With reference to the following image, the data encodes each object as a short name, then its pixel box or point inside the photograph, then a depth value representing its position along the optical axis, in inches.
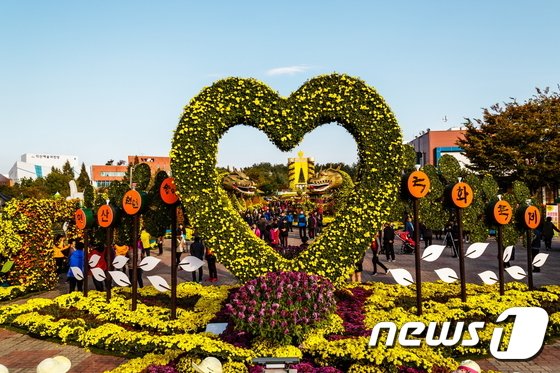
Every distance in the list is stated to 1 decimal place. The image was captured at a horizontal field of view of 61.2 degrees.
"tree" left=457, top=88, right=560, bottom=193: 1107.9
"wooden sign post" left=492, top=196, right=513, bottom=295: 389.4
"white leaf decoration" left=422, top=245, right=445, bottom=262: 356.5
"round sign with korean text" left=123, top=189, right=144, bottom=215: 366.6
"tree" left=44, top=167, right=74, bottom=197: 2112.5
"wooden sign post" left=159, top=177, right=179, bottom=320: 349.7
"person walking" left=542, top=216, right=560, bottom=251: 685.9
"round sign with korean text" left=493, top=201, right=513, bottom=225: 389.7
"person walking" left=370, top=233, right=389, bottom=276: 533.1
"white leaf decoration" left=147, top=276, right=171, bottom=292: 366.6
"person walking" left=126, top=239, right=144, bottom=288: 483.8
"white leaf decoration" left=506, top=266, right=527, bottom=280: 387.5
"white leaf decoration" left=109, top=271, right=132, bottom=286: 375.9
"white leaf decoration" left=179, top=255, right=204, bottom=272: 369.9
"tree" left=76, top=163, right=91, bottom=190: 2692.9
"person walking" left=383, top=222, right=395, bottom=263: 623.6
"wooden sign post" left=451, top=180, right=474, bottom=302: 370.3
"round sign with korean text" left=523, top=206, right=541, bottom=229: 404.5
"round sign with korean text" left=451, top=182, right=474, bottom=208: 370.3
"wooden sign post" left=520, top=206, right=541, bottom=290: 404.2
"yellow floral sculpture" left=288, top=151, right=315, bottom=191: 1659.8
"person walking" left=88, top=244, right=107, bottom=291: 443.8
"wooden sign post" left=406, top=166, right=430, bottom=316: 348.2
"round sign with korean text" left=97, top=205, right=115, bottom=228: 394.0
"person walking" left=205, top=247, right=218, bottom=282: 520.1
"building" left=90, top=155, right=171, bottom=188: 3794.3
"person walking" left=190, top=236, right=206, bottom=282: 491.8
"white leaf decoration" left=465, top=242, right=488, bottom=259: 374.5
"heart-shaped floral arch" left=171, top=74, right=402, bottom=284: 336.5
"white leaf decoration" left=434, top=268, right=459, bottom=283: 358.9
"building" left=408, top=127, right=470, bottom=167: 1900.6
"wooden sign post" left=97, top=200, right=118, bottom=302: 394.6
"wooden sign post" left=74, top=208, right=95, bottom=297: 414.3
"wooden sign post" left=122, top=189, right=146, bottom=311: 366.6
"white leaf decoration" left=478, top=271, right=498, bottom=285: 378.3
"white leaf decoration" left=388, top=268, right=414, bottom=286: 348.5
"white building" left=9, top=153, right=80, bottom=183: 3991.1
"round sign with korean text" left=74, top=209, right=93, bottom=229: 414.6
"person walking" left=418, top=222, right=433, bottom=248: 714.8
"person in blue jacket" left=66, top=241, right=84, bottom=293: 445.4
